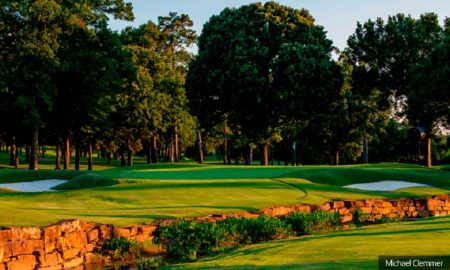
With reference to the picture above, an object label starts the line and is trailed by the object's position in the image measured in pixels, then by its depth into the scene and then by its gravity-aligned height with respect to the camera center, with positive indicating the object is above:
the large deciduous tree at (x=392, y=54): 52.22 +9.28
